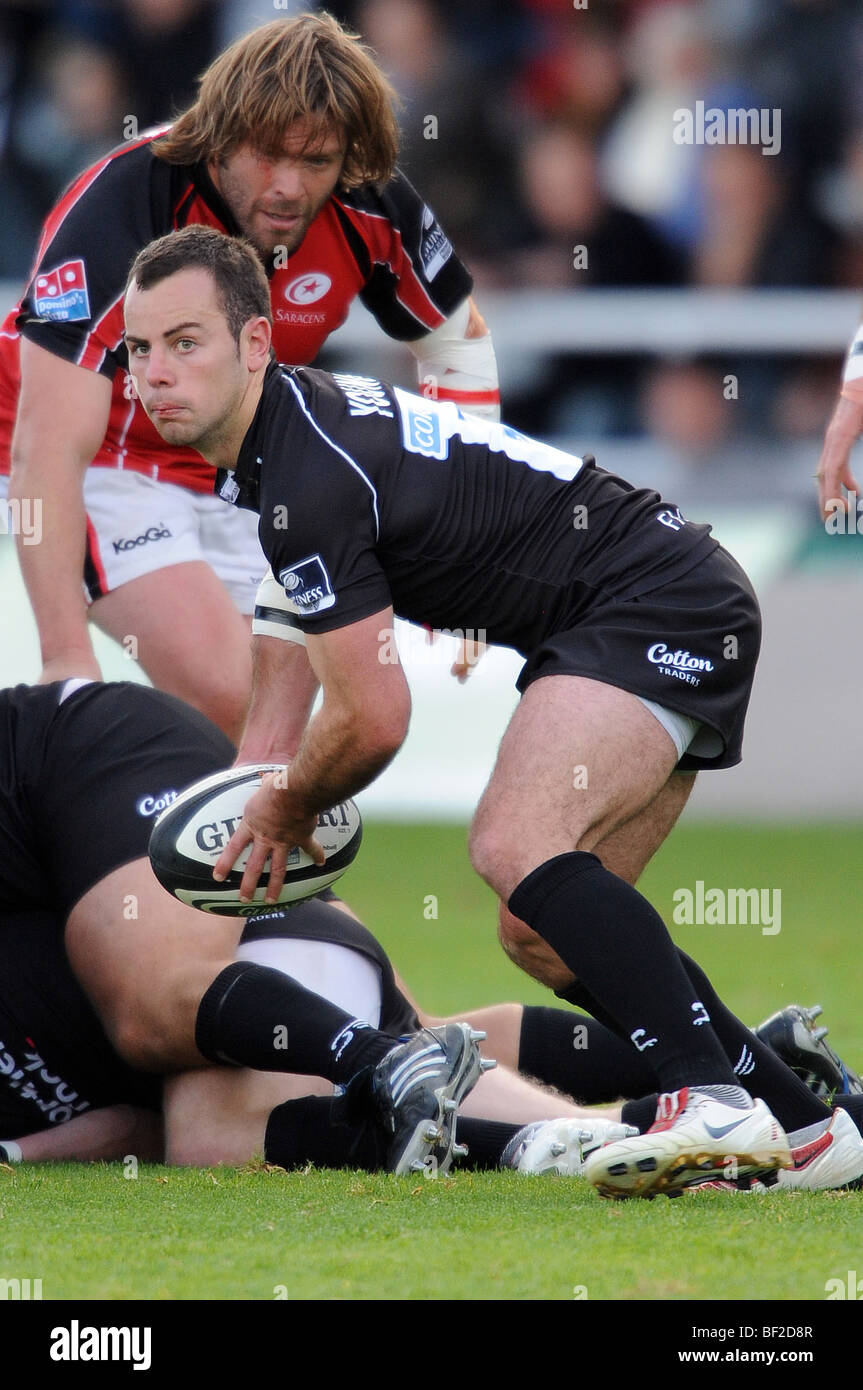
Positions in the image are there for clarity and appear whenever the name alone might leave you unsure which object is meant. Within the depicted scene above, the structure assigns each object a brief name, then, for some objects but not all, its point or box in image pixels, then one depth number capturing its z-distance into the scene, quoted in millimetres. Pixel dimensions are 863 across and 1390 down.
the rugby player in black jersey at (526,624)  5949
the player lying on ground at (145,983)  6613
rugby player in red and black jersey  8359
